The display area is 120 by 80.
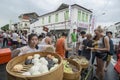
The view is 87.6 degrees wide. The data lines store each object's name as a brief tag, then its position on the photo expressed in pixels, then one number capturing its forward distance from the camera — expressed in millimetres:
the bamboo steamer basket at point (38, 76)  755
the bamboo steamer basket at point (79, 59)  1776
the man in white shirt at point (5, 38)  6405
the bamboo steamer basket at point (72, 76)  1017
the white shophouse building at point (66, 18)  11076
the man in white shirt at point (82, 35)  3000
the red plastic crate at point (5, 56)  1668
